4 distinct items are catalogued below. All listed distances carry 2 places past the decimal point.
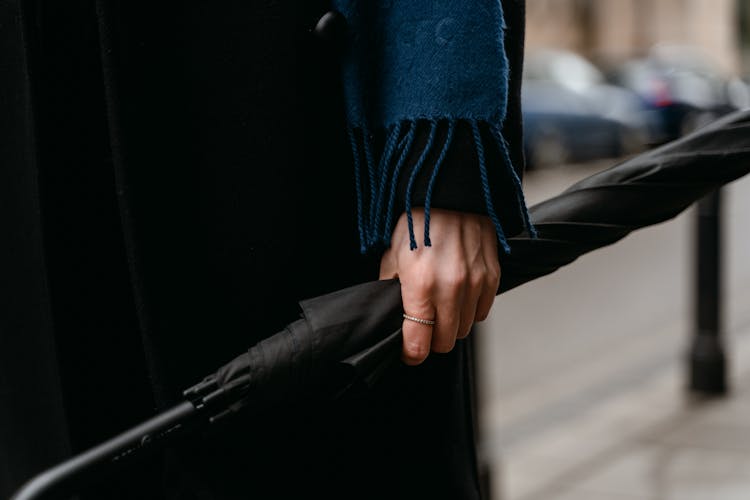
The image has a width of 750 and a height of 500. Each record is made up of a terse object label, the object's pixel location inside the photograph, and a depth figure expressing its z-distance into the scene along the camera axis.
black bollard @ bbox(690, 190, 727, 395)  4.33
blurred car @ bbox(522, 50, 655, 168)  14.11
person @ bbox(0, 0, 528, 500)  1.19
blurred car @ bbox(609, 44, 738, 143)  16.80
